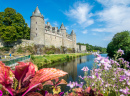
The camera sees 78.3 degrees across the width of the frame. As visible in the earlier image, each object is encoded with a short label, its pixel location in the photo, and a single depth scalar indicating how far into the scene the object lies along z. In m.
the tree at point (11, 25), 21.64
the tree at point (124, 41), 15.11
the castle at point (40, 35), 25.42
